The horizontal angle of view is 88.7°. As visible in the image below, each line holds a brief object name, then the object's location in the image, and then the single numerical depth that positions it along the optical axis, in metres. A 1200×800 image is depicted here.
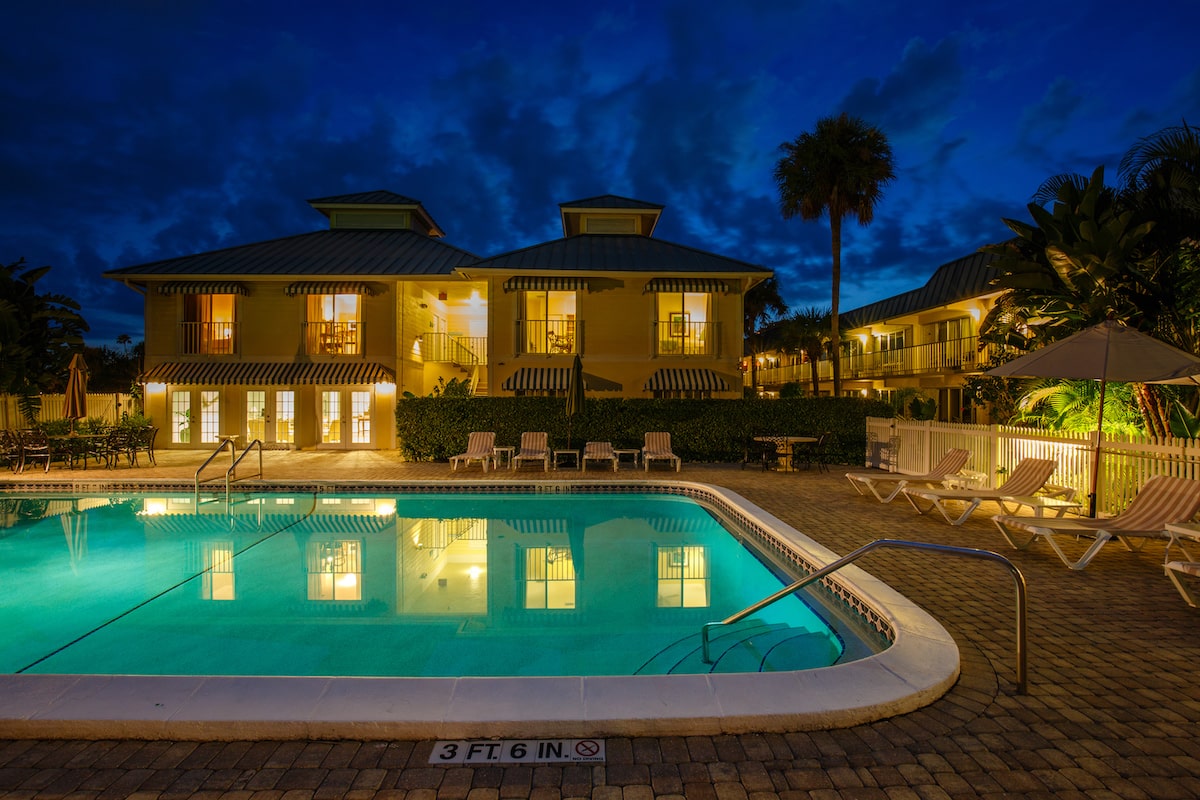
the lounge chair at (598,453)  16.27
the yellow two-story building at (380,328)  21.25
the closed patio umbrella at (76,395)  16.75
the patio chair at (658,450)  16.16
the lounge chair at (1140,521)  6.60
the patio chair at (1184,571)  5.25
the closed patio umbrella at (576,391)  15.88
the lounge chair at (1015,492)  9.01
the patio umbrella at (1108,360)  7.46
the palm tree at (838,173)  23.53
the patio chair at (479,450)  16.48
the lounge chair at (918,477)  11.12
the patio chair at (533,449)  16.58
